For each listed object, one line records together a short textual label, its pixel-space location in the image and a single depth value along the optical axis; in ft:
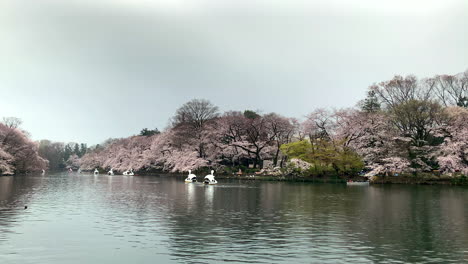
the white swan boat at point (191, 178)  213.87
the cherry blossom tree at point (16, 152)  279.63
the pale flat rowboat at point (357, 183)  198.29
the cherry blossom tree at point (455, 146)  190.29
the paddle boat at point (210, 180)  190.22
